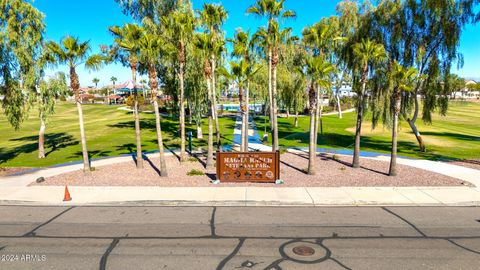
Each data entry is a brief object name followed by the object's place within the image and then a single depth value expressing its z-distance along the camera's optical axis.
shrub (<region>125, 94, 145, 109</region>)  64.73
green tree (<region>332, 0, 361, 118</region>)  24.11
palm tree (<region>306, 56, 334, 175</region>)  14.36
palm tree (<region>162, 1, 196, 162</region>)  16.06
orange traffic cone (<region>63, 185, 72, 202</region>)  12.20
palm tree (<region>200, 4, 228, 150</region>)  16.91
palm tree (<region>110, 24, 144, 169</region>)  14.77
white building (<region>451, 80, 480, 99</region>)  158.43
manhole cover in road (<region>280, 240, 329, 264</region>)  7.47
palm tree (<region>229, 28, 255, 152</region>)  17.23
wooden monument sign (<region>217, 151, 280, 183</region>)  14.38
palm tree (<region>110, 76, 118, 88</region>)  181.25
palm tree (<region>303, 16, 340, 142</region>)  15.70
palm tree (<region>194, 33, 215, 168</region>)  16.11
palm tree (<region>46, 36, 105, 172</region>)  14.64
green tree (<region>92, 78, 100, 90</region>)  176.38
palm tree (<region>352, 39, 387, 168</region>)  15.68
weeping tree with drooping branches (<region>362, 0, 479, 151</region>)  20.00
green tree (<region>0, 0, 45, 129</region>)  18.56
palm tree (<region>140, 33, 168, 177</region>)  14.73
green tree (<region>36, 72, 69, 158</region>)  20.97
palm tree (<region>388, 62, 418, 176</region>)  14.56
